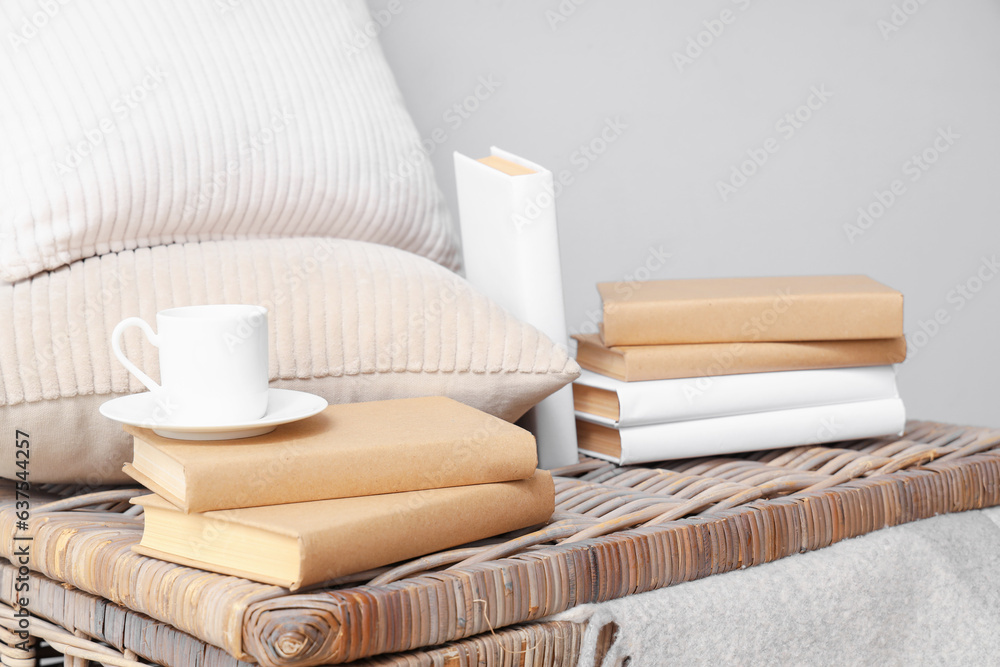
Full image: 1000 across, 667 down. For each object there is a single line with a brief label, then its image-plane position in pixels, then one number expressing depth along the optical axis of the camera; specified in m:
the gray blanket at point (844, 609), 1.68
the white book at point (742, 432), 1.86
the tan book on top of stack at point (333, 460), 1.63
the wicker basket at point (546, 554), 1.59
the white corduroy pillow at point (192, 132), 1.77
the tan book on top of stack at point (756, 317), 1.87
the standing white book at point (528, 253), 1.87
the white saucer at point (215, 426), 1.66
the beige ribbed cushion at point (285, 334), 1.75
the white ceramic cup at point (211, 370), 1.66
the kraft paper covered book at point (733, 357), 1.86
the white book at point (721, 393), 1.86
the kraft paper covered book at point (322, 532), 1.60
